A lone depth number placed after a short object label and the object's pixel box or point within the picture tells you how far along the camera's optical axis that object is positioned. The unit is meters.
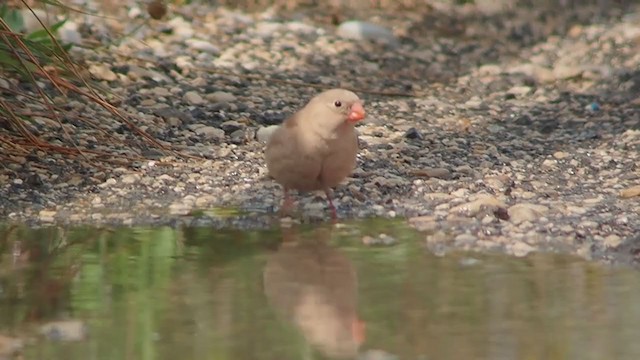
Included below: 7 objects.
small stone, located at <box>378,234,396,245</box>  10.66
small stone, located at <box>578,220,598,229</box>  10.71
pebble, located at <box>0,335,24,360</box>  7.54
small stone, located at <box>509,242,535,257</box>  10.10
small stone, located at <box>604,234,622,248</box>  10.12
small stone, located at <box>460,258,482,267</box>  9.75
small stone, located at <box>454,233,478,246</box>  10.44
